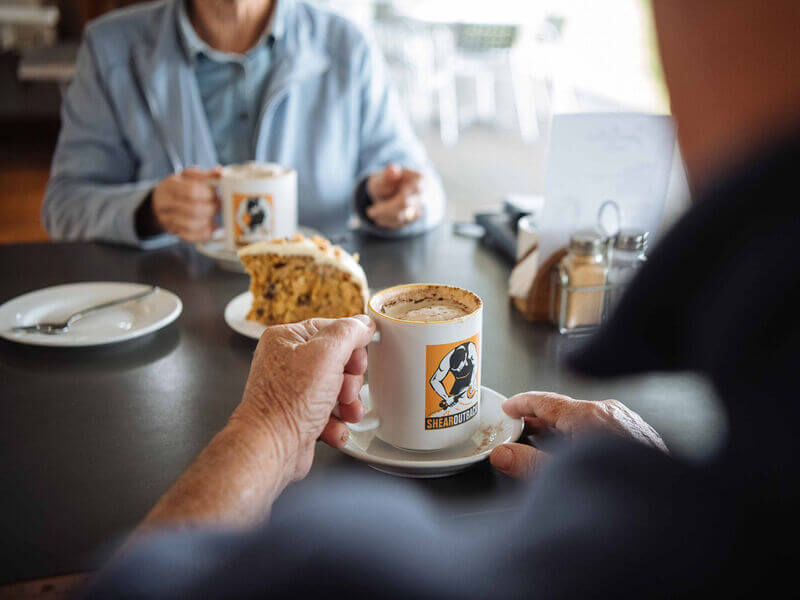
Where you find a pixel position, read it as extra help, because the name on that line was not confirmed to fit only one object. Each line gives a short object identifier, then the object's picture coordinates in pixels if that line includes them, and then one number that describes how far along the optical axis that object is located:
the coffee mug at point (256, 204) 1.28
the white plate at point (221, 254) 1.30
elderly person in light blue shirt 1.60
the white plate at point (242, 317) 1.02
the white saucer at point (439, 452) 0.70
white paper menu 1.05
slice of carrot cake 1.07
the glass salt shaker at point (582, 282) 1.02
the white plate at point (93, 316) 0.99
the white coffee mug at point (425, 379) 0.71
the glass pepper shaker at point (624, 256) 1.03
